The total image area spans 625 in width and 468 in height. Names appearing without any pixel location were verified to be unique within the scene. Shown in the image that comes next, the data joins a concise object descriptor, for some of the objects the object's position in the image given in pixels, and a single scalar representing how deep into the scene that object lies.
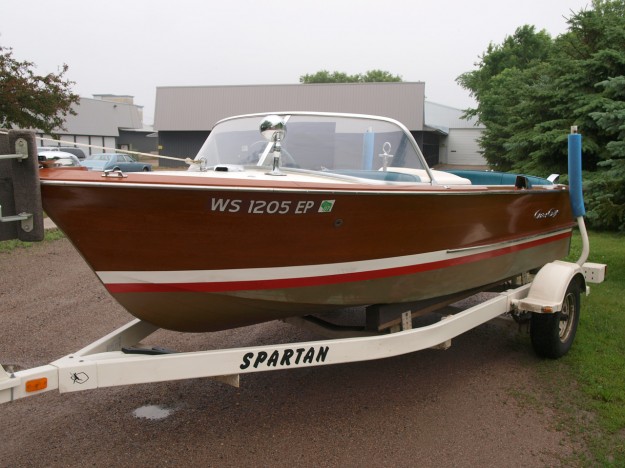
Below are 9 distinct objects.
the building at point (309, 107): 33.50
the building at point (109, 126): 44.50
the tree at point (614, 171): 7.55
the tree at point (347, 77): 85.25
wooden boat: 2.94
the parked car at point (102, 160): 23.81
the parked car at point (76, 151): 27.77
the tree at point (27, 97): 12.16
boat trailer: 2.80
